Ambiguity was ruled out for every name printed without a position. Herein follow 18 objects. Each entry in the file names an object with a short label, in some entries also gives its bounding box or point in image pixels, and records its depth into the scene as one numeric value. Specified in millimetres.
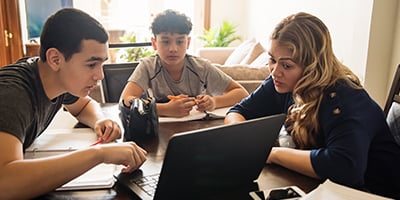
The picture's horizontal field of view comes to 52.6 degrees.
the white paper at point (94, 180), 1062
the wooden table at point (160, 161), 1031
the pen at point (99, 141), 1423
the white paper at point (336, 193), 1003
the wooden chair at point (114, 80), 2385
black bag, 1479
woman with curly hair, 1151
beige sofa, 2769
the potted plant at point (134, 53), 4895
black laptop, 871
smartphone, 1015
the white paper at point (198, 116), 1754
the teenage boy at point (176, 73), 2072
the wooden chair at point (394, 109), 1467
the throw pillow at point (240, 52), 4340
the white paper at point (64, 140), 1366
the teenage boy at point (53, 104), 995
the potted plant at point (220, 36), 5098
